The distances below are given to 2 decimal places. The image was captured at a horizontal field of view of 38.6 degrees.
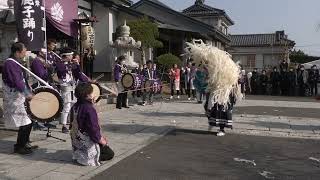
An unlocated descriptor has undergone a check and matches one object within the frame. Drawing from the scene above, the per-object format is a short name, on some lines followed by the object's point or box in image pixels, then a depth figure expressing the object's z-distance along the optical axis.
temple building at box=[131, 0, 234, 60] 29.32
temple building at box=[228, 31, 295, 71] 50.59
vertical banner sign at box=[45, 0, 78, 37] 13.80
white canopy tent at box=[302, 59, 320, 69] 30.83
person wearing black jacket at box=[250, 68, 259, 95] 26.06
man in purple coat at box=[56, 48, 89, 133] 9.89
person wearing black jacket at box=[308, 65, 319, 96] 24.97
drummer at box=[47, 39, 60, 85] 9.94
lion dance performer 10.02
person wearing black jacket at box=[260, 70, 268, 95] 25.86
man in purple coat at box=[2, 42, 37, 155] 7.52
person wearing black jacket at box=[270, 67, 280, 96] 25.37
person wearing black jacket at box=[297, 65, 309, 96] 25.05
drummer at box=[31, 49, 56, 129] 9.33
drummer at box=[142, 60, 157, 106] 16.38
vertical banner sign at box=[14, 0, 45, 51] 10.48
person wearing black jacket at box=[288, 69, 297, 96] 25.02
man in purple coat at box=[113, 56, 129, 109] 14.73
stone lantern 19.06
